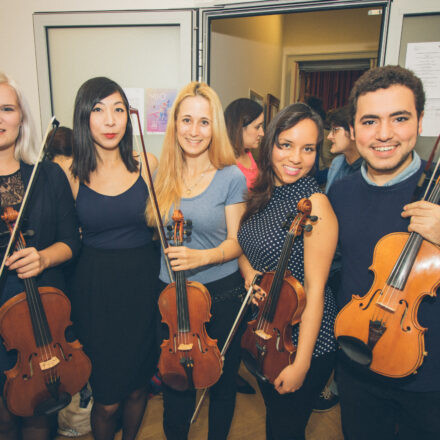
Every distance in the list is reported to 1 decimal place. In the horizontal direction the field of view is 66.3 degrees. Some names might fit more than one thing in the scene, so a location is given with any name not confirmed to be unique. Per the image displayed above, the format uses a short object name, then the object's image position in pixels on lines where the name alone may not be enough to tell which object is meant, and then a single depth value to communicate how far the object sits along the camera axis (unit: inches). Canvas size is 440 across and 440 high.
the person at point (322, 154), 117.4
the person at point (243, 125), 99.1
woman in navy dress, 57.1
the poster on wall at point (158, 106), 95.7
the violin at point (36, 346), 46.6
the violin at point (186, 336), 49.8
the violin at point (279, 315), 43.8
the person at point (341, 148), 91.7
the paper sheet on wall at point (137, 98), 96.7
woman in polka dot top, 44.7
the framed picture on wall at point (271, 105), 175.9
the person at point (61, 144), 87.4
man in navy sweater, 38.7
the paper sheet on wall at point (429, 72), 74.4
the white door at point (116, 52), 90.6
